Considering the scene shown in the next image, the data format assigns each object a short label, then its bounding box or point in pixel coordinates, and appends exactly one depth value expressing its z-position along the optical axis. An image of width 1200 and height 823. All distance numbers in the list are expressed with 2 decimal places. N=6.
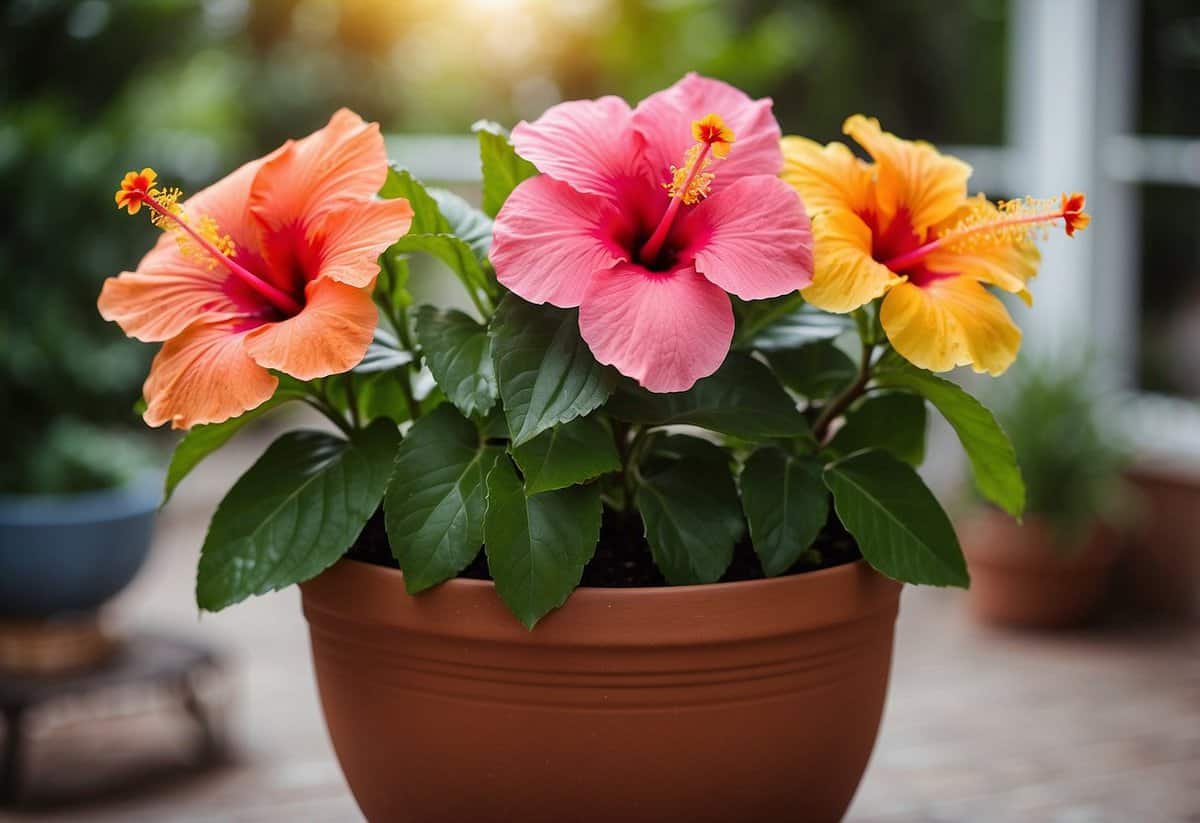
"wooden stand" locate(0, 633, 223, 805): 1.62
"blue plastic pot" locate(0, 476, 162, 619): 1.74
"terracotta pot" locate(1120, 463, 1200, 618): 2.52
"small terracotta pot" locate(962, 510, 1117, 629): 2.44
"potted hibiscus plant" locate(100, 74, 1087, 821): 0.64
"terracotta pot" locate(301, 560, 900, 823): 0.64
